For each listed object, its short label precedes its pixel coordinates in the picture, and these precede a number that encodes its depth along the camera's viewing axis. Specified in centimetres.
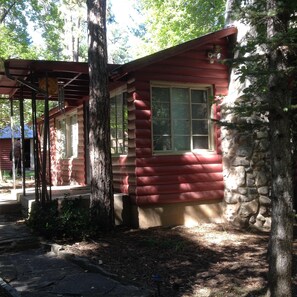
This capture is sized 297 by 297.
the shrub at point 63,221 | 765
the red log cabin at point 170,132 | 892
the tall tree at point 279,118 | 389
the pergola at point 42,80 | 835
